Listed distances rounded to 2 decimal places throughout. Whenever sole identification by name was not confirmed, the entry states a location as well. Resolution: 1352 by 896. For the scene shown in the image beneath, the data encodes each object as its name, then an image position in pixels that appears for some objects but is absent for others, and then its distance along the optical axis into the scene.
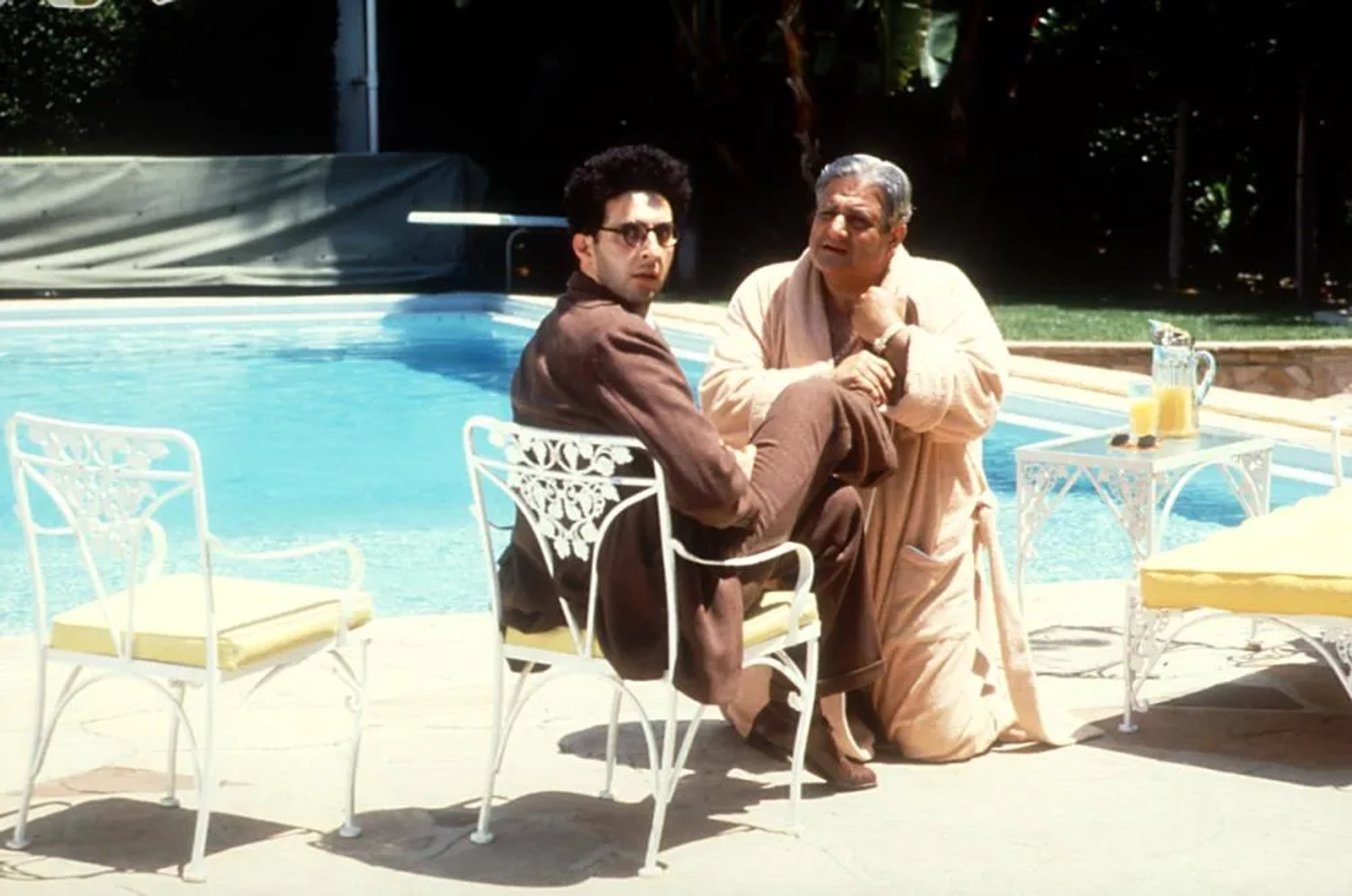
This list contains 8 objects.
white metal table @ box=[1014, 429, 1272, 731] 5.76
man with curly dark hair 4.25
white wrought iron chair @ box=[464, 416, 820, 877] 4.26
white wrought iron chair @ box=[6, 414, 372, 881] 4.25
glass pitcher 6.07
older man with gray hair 5.08
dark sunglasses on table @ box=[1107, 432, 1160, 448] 5.92
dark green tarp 18.36
